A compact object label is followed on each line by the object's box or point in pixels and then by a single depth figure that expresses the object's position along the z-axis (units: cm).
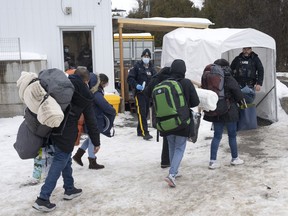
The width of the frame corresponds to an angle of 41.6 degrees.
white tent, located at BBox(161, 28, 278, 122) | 810
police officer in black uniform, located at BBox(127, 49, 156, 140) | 768
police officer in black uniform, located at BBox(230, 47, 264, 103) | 814
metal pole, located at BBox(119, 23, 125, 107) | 1068
